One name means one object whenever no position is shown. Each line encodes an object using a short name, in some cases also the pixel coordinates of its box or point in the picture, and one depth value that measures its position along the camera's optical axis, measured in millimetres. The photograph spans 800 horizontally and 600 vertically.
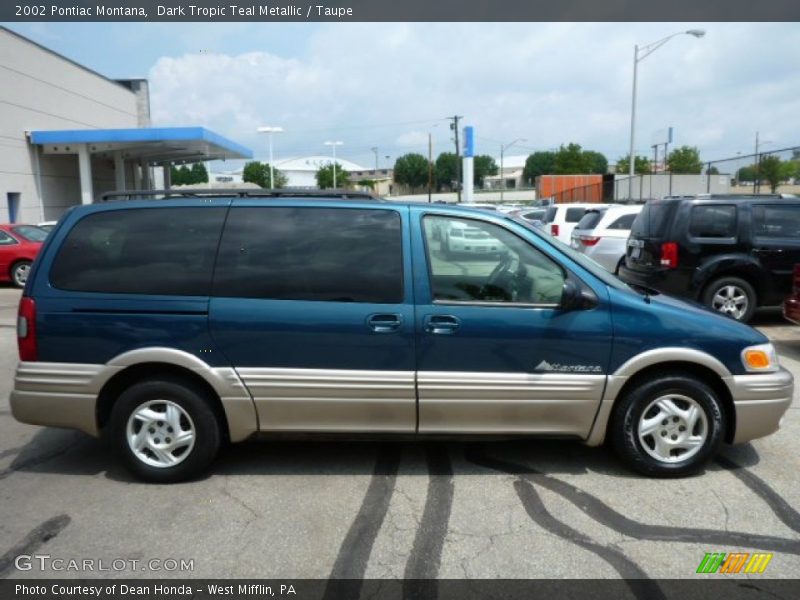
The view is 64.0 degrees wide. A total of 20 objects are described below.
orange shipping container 53312
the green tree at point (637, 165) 71438
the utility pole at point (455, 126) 61344
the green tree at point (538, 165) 128000
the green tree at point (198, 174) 107294
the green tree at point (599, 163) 112562
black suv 8836
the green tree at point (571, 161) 77812
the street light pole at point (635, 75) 23016
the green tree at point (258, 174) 88688
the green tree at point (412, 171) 117750
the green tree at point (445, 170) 124812
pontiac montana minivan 3916
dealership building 24609
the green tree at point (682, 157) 55775
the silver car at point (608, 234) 12023
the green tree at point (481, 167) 137625
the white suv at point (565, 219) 16984
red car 14625
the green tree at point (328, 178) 84500
